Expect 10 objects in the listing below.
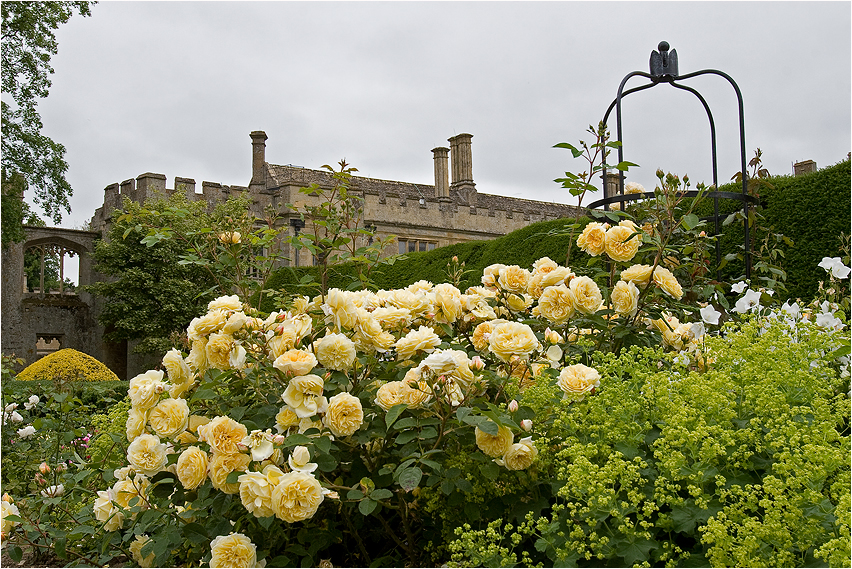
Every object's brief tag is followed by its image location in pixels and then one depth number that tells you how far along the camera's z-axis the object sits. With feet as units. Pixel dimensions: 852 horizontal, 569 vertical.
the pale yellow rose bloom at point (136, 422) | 6.44
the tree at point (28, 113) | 50.83
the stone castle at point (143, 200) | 73.46
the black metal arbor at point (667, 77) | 11.19
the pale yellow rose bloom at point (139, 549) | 6.86
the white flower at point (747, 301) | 8.69
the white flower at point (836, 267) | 8.64
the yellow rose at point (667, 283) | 7.68
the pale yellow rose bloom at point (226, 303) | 6.57
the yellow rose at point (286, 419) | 5.94
